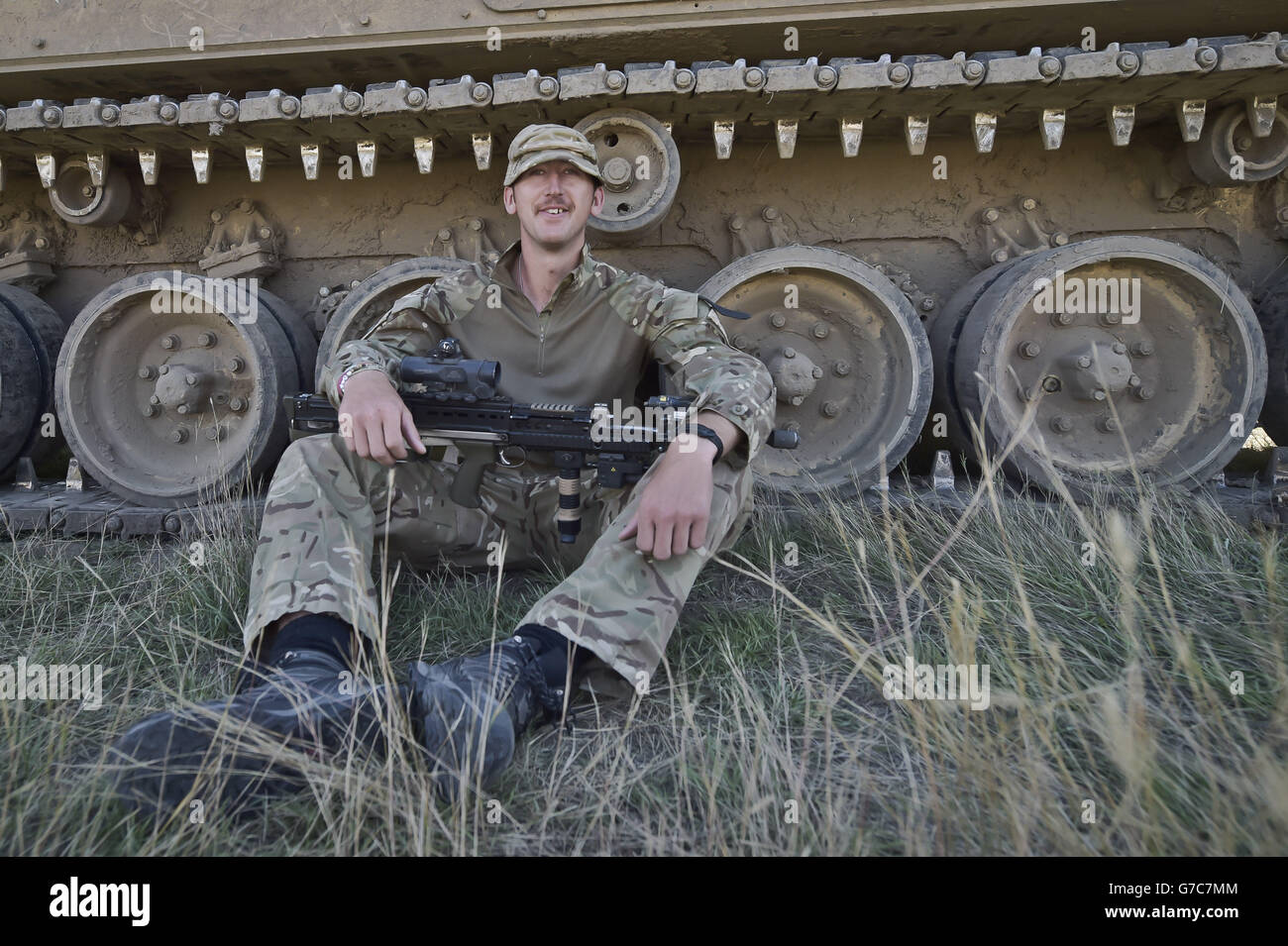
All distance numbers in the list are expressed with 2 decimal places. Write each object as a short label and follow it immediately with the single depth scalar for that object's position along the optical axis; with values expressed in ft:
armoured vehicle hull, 8.15
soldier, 4.11
